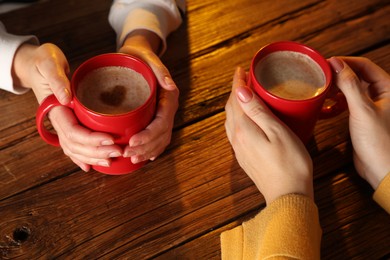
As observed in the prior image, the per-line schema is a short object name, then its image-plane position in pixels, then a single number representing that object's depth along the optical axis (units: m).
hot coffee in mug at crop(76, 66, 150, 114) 0.73
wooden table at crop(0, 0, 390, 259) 0.76
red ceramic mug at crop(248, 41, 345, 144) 0.71
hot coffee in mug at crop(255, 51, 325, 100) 0.75
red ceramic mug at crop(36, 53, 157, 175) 0.68
